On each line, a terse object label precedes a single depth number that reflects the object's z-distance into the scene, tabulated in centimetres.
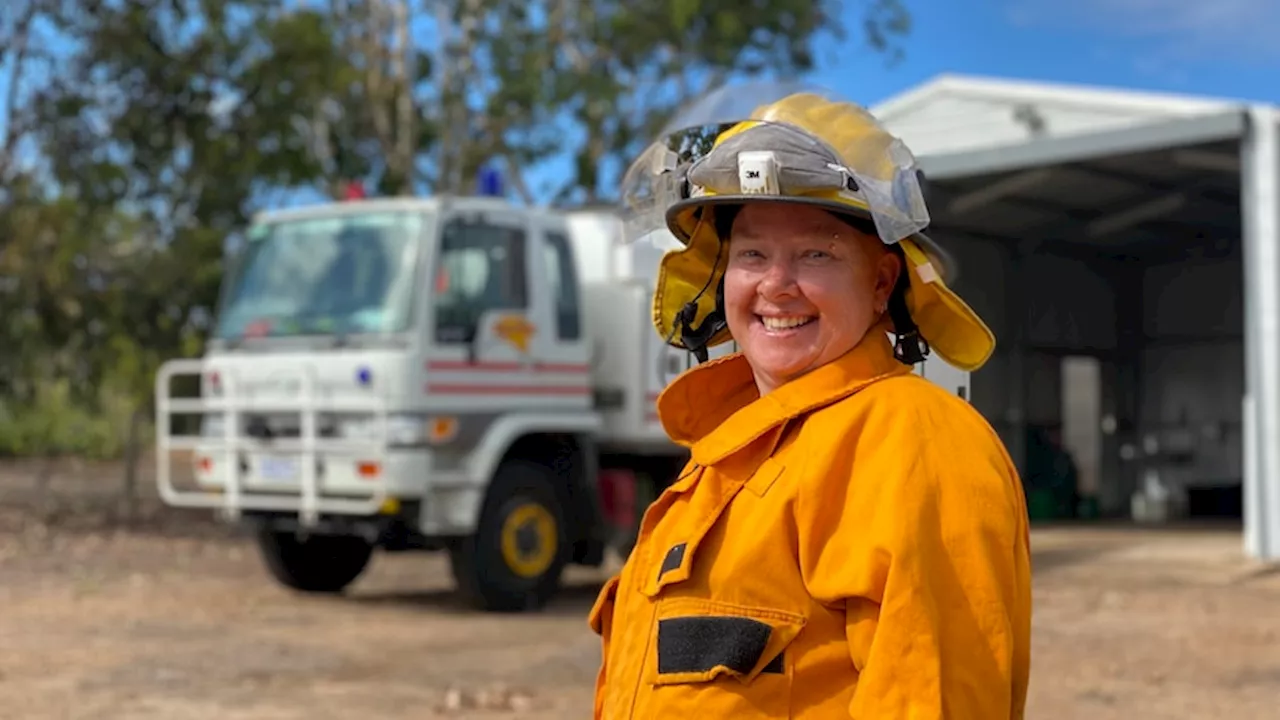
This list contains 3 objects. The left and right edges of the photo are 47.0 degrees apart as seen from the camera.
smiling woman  185
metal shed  1512
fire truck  913
